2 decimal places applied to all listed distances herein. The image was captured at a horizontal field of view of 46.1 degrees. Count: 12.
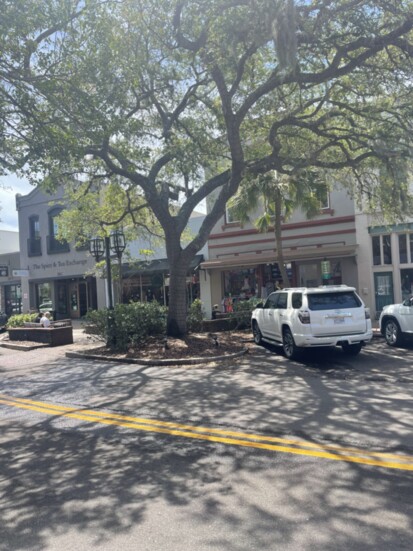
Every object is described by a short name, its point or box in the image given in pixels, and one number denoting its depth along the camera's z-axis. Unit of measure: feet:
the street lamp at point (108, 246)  50.70
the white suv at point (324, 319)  36.88
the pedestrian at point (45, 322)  61.57
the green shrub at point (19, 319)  71.41
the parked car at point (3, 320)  83.29
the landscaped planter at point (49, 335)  57.77
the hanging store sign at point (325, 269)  67.53
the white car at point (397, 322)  42.97
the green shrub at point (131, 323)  46.44
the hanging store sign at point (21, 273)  99.72
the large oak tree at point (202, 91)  33.12
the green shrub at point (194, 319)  57.86
